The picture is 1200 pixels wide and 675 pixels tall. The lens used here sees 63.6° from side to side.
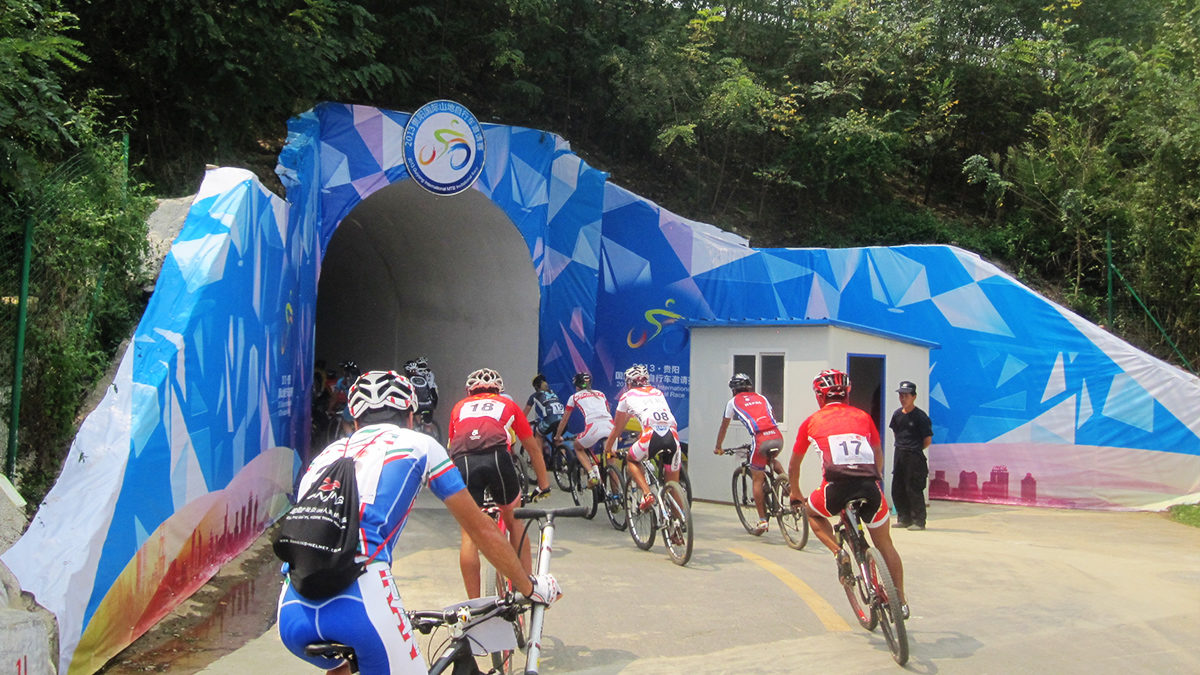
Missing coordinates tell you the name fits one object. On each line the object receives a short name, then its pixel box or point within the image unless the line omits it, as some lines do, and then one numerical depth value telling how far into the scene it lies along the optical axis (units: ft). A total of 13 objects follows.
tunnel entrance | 50.26
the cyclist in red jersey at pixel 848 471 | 19.94
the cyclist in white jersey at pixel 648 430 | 29.50
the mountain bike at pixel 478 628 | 10.82
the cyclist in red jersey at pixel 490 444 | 20.93
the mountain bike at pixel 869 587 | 18.39
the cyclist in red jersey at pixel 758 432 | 31.07
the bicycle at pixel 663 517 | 27.30
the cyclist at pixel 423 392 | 41.71
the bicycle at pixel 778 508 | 30.60
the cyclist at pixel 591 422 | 33.81
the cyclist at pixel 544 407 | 40.78
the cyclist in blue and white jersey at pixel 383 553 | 9.82
